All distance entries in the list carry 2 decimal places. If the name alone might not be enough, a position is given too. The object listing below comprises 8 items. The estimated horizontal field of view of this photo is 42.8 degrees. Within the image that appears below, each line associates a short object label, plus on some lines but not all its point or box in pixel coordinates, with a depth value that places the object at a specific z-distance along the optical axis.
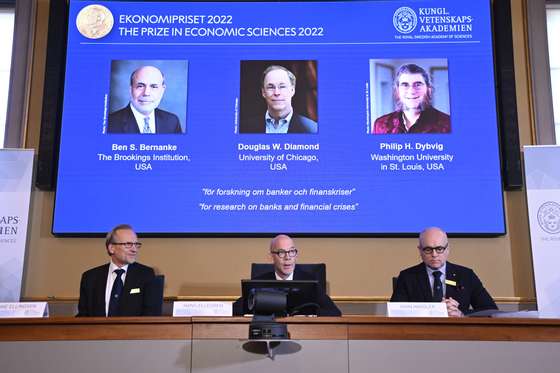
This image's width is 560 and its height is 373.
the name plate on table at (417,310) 3.32
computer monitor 3.42
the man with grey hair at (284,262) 4.39
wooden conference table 3.06
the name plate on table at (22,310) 3.39
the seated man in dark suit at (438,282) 4.28
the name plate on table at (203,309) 3.28
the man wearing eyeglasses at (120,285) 4.20
